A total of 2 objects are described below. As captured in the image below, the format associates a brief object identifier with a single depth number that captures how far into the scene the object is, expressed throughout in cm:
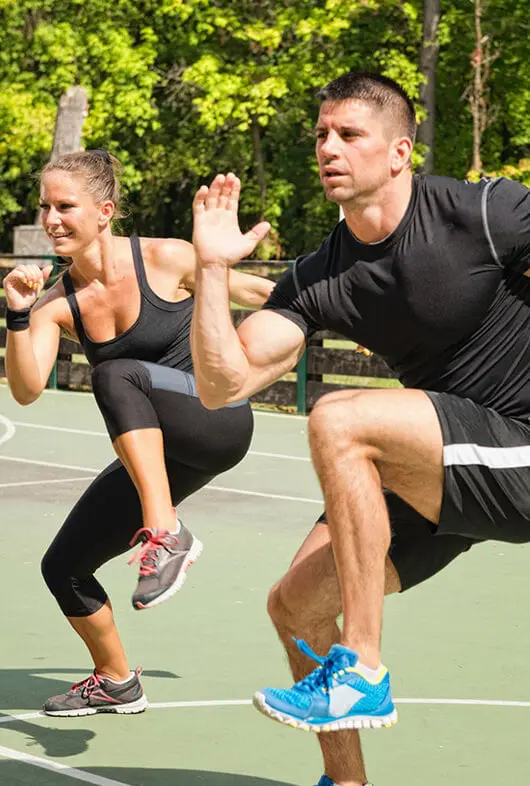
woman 844
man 606
